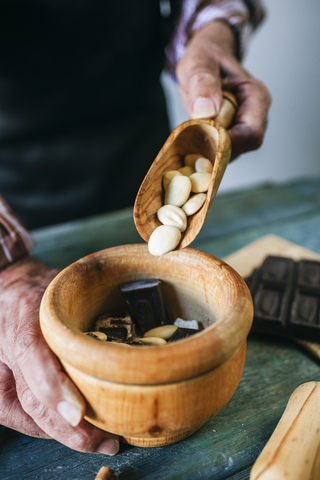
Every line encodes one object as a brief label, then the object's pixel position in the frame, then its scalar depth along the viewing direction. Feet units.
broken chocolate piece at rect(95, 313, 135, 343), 1.87
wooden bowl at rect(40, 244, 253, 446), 1.30
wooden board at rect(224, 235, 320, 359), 3.18
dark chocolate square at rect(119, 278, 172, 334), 1.92
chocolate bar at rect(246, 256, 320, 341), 2.31
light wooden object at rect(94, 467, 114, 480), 1.44
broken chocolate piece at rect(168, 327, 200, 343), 1.74
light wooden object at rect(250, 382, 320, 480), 1.29
